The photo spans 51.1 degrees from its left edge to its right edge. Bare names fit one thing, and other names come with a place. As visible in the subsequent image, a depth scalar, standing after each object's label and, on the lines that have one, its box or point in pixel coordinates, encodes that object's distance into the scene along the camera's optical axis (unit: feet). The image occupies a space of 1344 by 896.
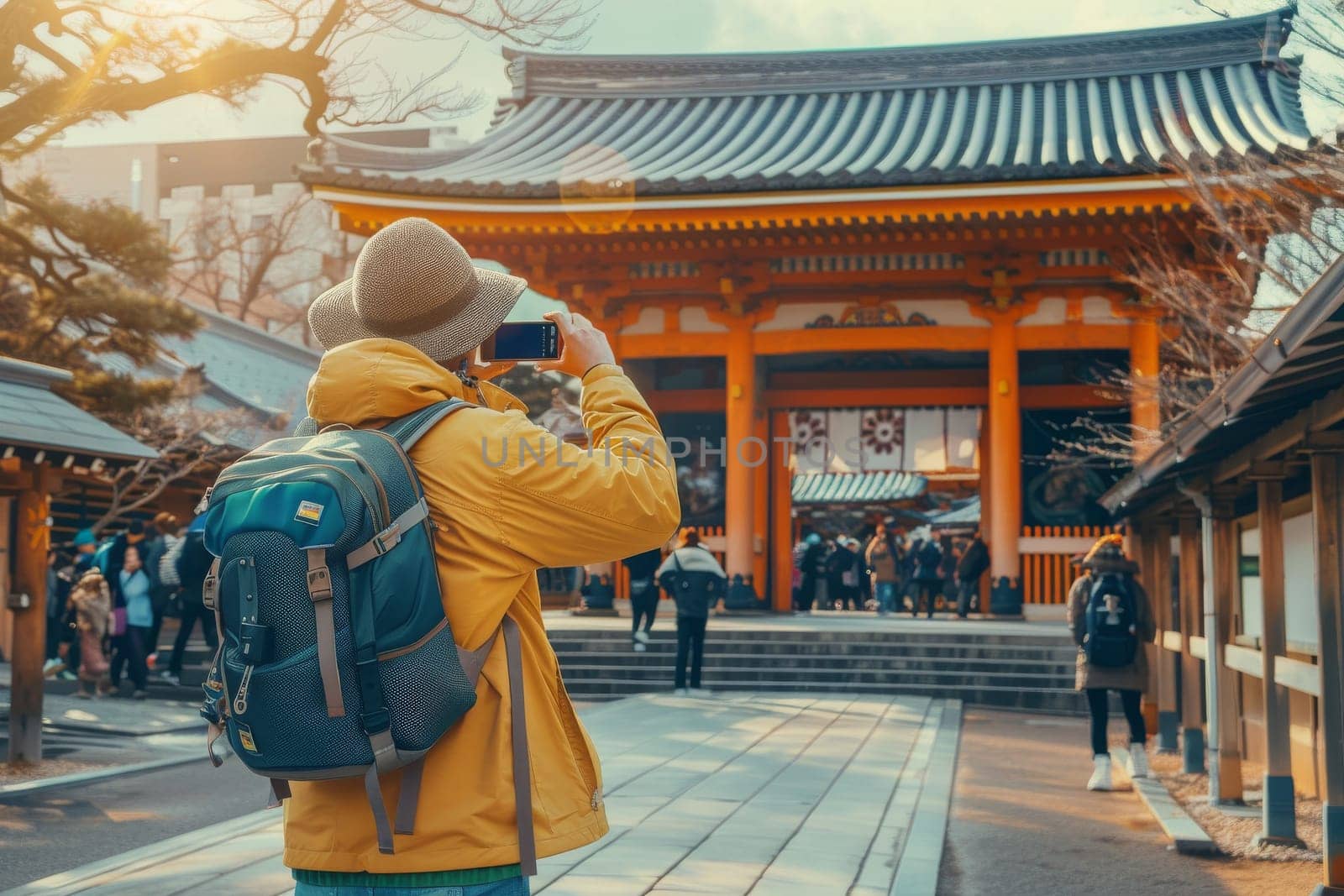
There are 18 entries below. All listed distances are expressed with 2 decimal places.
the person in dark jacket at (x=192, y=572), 41.68
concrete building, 115.03
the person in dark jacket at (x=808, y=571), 74.69
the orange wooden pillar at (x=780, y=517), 62.03
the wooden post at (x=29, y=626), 28.17
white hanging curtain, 60.18
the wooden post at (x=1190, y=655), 30.58
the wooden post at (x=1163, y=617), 35.29
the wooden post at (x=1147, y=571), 38.09
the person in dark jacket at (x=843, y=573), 82.38
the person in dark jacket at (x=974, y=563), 58.49
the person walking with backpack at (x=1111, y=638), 27.35
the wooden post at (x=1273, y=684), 22.07
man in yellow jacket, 6.44
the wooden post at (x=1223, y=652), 25.84
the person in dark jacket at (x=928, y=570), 69.36
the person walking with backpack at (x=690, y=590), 40.68
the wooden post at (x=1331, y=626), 18.39
